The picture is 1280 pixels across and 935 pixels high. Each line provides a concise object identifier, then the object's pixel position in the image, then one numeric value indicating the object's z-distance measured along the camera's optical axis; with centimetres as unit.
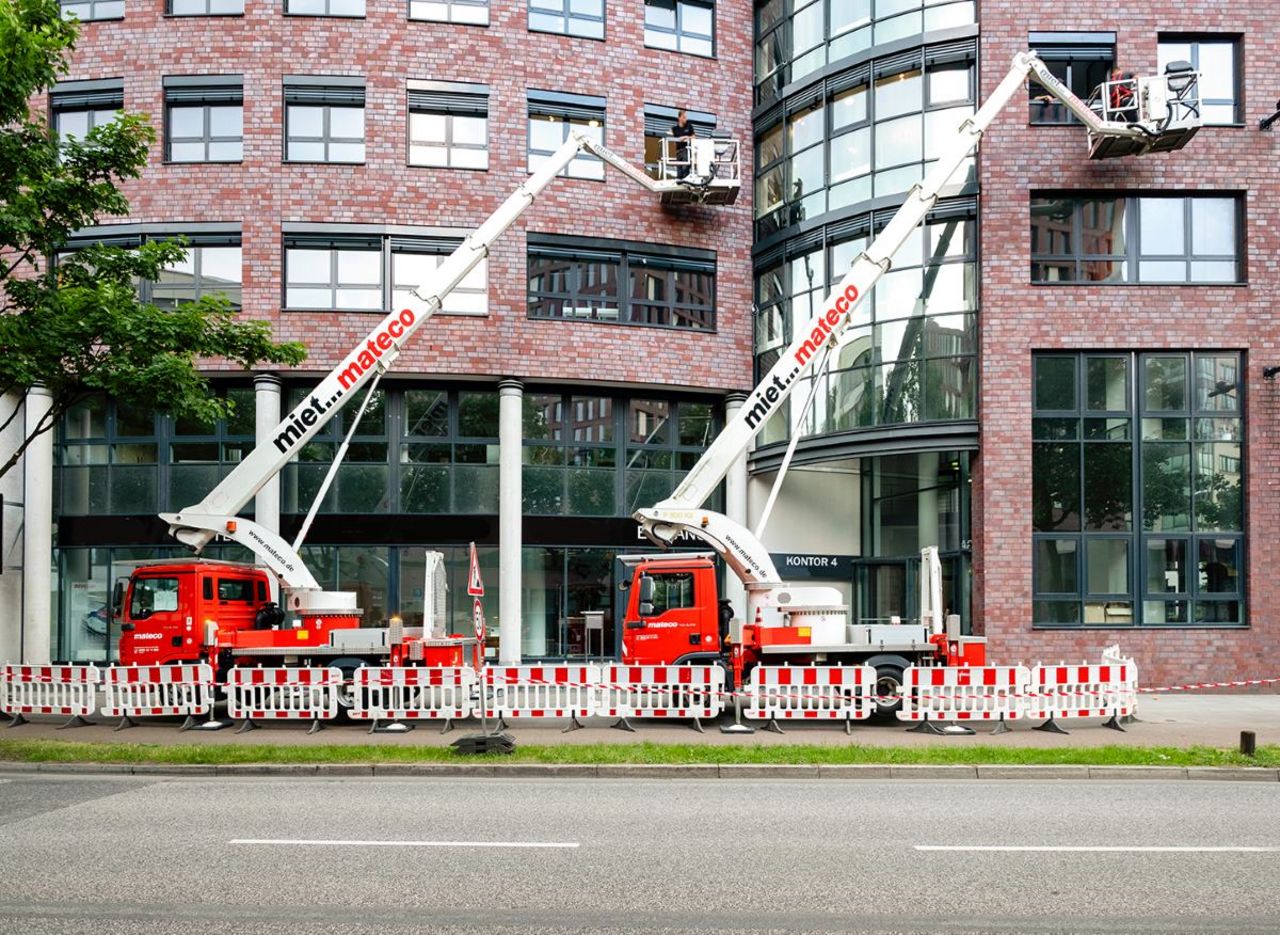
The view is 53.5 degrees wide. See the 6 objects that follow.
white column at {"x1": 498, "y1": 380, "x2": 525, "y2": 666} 2677
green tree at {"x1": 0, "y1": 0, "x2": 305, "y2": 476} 1571
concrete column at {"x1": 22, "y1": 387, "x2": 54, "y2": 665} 2661
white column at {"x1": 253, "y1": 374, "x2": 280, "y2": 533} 2569
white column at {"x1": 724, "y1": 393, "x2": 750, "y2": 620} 2831
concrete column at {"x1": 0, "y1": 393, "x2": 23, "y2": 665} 2688
